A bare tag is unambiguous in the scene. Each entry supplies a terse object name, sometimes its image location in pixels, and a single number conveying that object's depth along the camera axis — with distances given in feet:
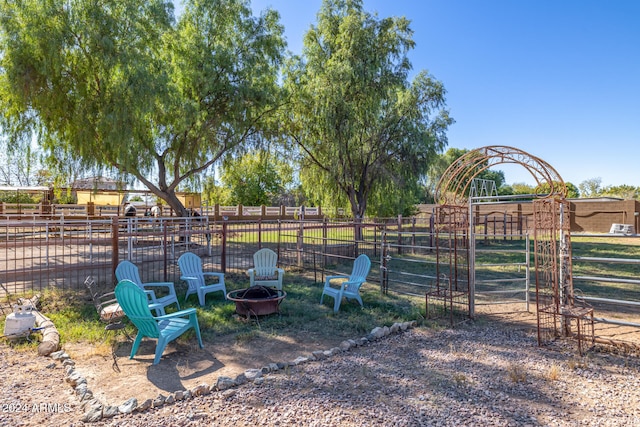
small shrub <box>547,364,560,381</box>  12.25
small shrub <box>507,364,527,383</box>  12.09
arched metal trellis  15.83
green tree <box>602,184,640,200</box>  117.21
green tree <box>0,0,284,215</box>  32.30
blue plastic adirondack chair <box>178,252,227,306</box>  20.99
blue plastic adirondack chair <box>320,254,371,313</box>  20.15
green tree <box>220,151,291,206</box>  104.12
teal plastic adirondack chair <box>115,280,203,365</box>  13.30
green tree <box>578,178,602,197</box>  138.07
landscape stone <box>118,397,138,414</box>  10.07
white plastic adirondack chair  24.31
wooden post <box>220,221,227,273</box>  27.29
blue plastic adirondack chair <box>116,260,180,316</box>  17.31
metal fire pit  18.01
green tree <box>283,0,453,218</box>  47.75
